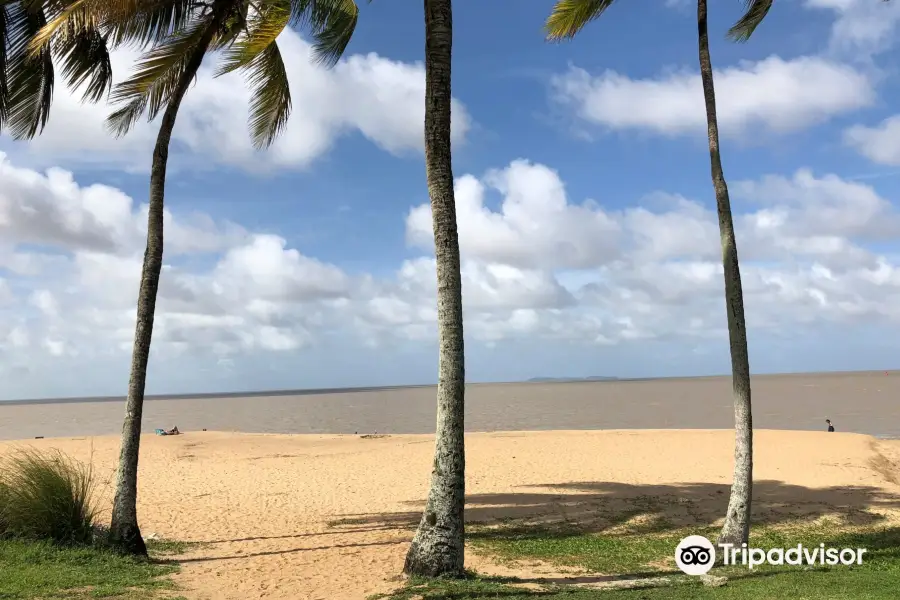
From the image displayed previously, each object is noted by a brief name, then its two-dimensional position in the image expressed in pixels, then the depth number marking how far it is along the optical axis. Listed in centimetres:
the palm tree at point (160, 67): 1067
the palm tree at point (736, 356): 1009
